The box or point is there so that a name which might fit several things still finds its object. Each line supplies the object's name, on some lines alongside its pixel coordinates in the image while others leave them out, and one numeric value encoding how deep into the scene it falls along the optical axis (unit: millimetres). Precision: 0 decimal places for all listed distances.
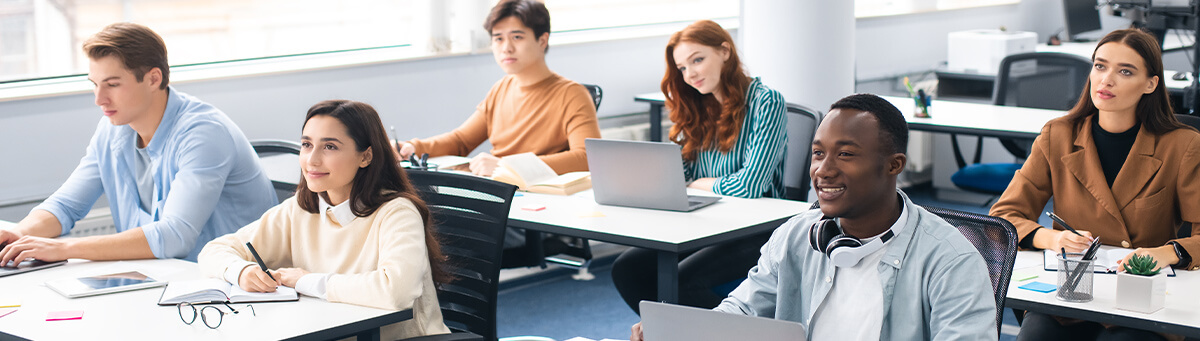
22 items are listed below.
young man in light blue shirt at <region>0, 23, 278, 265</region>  2771
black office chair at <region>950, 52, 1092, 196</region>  4781
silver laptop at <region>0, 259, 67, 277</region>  2668
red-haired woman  3465
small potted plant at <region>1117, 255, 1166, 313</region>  2219
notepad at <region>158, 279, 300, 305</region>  2303
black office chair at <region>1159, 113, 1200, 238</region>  2904
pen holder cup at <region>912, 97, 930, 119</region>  4906
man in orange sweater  4031
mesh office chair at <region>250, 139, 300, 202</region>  3398
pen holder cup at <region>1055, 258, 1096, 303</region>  2291
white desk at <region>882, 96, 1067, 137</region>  4456
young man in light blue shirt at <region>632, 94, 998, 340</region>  1729
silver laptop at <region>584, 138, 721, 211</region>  3111
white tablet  2439
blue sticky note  2400
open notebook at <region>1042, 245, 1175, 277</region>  2514
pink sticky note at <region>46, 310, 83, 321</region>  2268
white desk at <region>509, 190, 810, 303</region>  2840
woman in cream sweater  2322
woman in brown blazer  2686
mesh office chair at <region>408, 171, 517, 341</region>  2529
